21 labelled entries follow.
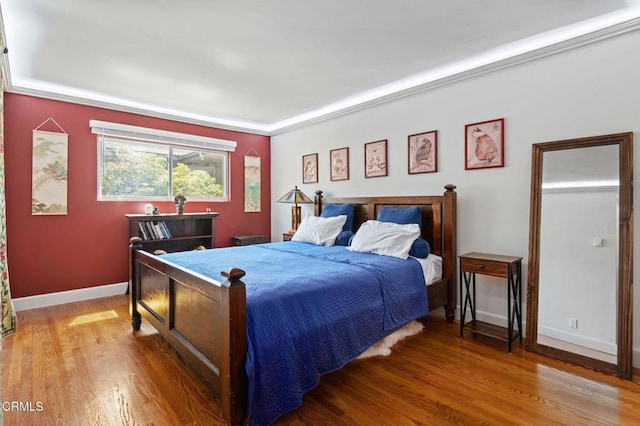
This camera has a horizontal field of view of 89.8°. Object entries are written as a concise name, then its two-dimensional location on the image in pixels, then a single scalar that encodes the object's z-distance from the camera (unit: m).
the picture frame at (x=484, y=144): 2.90
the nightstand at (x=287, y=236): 4.66
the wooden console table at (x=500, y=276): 2.55
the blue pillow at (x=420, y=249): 3.00
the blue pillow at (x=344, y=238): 3.65
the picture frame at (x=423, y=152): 3.36
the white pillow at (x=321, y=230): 3.71
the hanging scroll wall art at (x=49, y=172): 3.53
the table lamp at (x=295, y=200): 4.59
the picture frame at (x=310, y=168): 4.76
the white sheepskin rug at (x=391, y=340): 2.48
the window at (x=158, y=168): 4.06
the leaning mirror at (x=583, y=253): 2.24
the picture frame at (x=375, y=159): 3.82
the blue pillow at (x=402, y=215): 3.28
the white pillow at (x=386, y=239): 2.95
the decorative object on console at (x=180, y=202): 4.34
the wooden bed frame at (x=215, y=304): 1.54
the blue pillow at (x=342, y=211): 3.88
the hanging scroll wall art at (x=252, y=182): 5.31
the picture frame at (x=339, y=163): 4.30
